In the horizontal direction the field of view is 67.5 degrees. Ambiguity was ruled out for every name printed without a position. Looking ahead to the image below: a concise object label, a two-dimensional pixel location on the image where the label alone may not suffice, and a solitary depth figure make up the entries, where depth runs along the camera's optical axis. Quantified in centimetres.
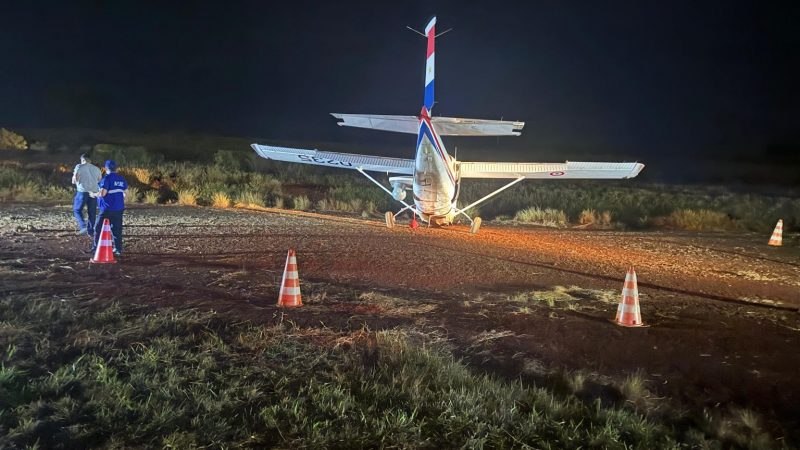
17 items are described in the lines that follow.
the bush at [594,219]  2453
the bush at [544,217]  2422
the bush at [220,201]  2397
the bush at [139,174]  2750
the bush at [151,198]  2388
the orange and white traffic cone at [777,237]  1819
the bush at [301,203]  2567
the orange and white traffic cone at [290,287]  821
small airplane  1586
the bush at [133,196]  2406
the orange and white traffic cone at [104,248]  1080
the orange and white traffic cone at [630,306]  787
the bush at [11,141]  4772
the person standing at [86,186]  1241
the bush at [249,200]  2472
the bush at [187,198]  2431
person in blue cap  1133
